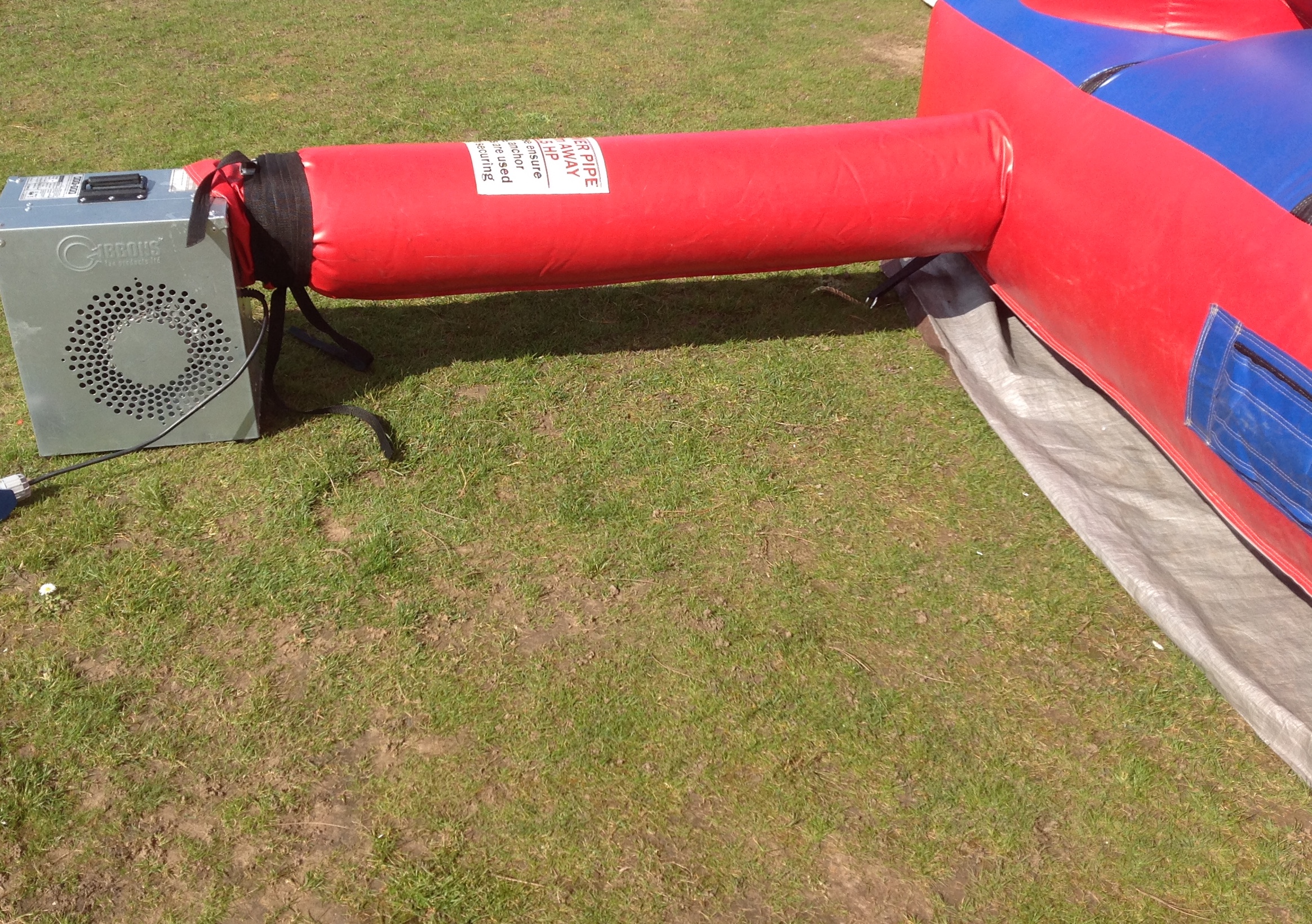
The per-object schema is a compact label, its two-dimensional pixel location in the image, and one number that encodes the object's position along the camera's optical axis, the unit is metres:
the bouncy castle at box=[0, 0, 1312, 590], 3.19
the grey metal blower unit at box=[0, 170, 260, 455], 3.39
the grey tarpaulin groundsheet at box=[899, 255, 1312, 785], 3.15
